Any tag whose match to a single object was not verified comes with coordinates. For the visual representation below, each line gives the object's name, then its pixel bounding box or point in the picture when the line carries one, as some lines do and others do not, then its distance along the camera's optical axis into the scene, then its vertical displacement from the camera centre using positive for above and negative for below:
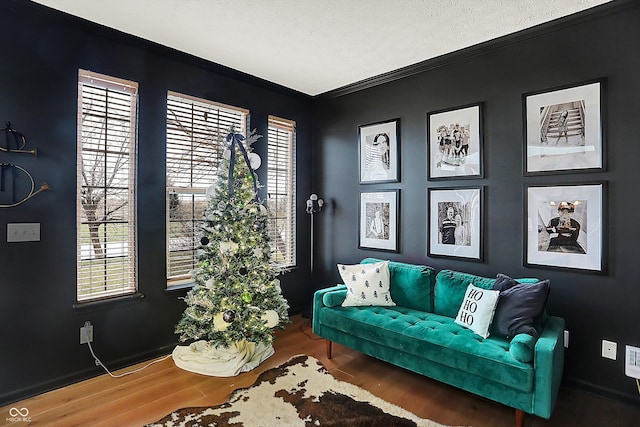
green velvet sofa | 2.08 -0.93
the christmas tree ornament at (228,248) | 2.97 -0.31
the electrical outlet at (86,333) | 2.71 -0.97
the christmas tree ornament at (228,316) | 2.91 -0.89
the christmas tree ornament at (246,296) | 3.01 -0.74
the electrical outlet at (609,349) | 2.48 -1.02
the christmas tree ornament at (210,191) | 3.09 +0.21
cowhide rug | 2.20 -1.36
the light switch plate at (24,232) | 2.43 -0.13
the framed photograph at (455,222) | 3.15 -0.09
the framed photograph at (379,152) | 3.75 +0.71
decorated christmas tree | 2.97 -0.60
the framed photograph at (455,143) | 3.15 +0.69
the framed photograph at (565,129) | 2.55 +0.67
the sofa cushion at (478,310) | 2.50 -0.75
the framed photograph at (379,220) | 3.76 -0.08
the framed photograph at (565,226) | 2.55 -0.11
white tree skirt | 2.86 -1.30
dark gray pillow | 2.35 -0.69
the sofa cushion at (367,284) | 3.19 -0.69
